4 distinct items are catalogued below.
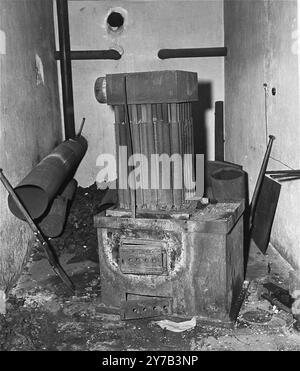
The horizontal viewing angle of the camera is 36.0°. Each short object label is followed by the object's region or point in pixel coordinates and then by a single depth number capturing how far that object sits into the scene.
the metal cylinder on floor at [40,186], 4.56
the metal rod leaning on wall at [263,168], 4.96
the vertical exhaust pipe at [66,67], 6.79
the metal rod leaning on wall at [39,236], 4.25
